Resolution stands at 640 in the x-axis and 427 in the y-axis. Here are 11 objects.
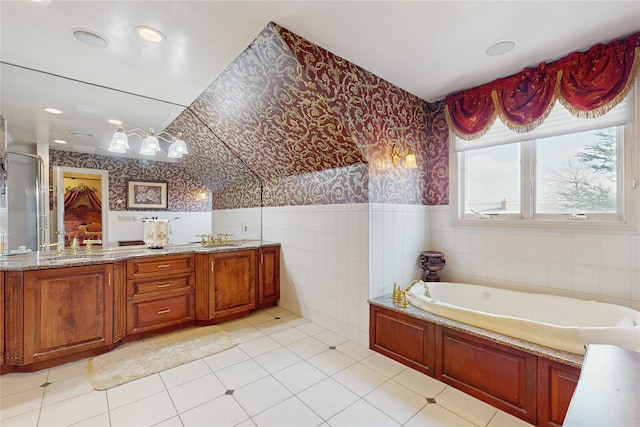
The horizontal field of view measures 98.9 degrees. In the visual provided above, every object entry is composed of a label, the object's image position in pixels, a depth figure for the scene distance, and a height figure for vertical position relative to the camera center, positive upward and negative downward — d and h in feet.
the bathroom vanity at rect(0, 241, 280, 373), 6.78 -2.58
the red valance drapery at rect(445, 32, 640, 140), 6.28 +3.31
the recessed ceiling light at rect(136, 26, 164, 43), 5.96 +3.96
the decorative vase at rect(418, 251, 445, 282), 9.53 -1.76
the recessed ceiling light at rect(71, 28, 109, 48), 5.99 +3.92
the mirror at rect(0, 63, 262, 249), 7.94 +2.16
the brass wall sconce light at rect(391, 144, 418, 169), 9.12 +1.84
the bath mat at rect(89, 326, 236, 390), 6.84 -4.11
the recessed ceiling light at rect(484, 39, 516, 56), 6.51 +4.08
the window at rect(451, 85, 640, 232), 6.74 +1.23
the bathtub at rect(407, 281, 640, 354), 5.02 -2.42
